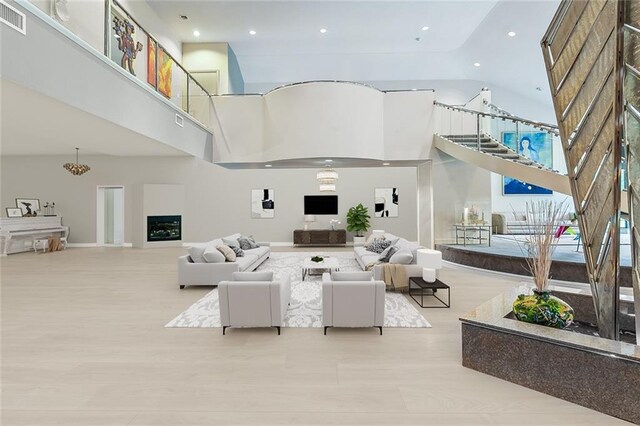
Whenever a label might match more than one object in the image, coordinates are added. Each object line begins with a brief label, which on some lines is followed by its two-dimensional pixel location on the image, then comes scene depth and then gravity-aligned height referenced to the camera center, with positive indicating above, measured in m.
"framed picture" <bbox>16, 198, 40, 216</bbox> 10.79 +0.46
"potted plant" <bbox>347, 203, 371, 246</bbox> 11.30 -0.18
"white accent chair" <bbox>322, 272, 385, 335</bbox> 3.65 -1.06
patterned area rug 4.07 -1.41
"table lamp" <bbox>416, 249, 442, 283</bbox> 4.68 -0.71
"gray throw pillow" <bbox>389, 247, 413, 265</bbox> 5.63 -0.79
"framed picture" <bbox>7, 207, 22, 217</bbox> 10.41 +0.23
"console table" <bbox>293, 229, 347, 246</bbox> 11.43 -0.77
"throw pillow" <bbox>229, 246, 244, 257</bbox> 7.16 -0.81
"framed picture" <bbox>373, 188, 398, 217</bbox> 12.05 +0.56
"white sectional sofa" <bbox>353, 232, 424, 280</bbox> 5.50 -0.88
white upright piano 9.48 -0.42
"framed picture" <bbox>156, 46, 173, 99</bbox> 6.71 +3.35
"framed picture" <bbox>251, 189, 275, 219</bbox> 12.12 +0.55
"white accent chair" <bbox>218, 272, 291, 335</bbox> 3.69 -1.07
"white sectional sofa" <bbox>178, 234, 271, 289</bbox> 5.79 -1.05
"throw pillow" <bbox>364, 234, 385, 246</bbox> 8.30 -0.60
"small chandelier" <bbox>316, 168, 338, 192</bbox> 8.68 +1.16
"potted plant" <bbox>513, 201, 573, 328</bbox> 2.89 -0.82
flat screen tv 12.02 +0.49
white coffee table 6.19 -1.01
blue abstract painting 7.71 +1.98
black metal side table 4.74 -1.30
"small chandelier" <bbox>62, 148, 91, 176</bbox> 9.70 +1.62
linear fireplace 11.55 -0.41
